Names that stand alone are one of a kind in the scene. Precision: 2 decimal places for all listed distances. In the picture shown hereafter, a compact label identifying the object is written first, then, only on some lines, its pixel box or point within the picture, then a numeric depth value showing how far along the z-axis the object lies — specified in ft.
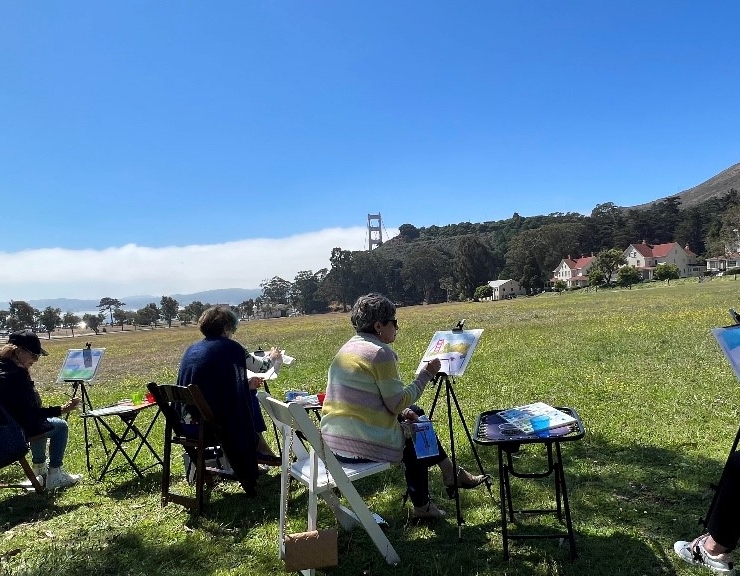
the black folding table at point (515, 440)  10.75
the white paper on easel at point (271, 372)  17.45
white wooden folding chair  10.77
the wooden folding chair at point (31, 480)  16.60
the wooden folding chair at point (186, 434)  14.24
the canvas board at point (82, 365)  20.66
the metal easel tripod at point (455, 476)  12.76
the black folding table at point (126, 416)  18.10
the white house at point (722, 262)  275.53
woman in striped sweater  11.96
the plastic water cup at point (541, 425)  11.05
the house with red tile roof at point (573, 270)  295.69
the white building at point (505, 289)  284.00
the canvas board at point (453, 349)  13.96
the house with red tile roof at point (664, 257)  298.15
